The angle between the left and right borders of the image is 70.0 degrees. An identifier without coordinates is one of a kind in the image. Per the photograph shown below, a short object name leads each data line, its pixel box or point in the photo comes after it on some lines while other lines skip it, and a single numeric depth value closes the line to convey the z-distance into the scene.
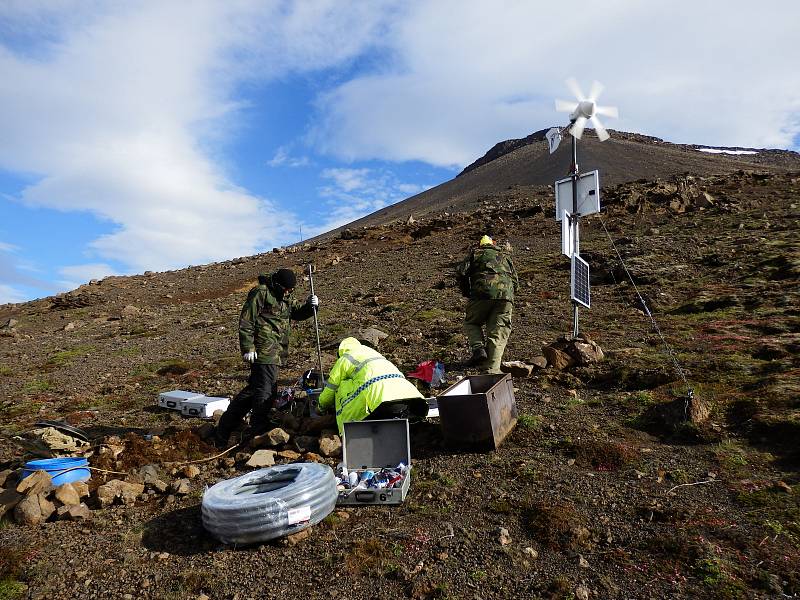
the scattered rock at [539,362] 8.69
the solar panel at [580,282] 9.37
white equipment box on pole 9.50
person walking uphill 8.82
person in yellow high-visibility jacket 5.95
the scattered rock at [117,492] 5.20
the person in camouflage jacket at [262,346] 6.90
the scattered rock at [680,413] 6.07
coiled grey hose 4.28
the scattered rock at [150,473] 5.68
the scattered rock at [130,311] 21.70
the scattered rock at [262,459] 6.01
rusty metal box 5.87
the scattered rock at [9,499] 5.04
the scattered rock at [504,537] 4.20
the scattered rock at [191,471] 5.93
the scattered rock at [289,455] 6.14
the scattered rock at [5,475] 5.96
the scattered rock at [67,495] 5.09
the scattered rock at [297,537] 4.36
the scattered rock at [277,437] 6.52
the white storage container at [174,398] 8.53
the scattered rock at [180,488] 5.42
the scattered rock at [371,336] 11.22
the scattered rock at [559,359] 8.59
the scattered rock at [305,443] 6.37
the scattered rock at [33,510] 4.88
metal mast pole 9.70
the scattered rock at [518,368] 8.47
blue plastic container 5.51
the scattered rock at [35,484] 5.22
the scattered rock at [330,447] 6.19
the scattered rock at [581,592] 3.48
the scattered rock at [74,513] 4.94
